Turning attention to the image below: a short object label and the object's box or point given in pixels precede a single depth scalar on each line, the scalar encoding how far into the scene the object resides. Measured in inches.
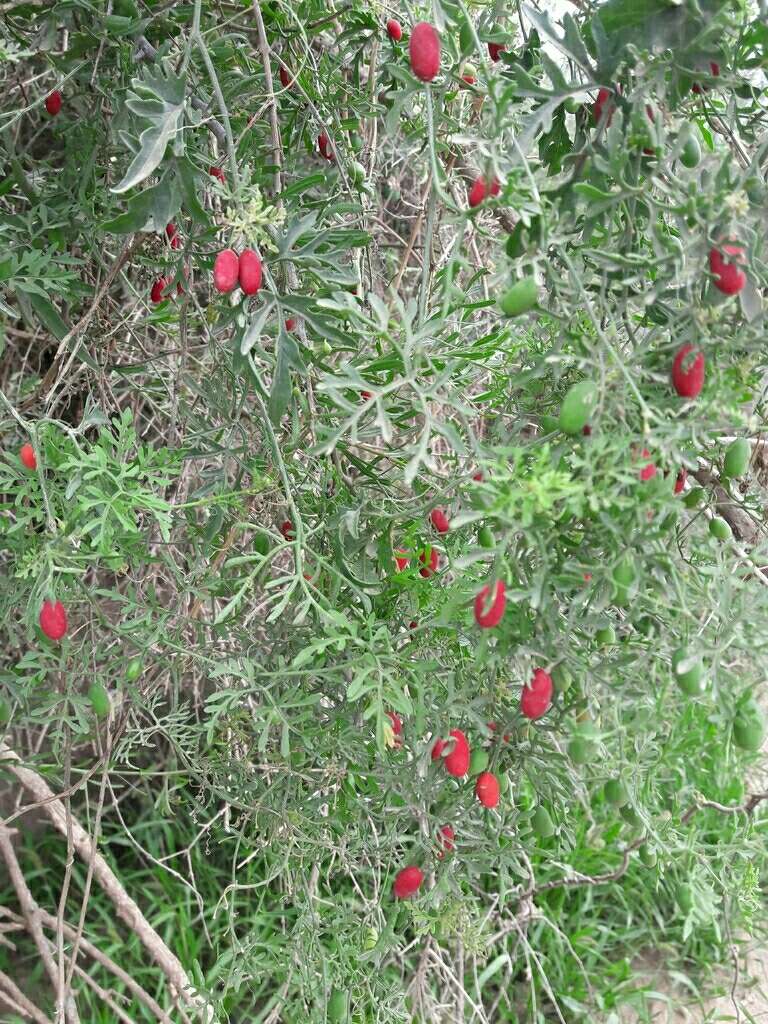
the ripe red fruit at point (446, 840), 38.4
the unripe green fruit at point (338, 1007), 41.7
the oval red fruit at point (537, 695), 28.4
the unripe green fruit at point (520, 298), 25.5
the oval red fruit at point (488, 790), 32.5
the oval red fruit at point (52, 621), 33.3
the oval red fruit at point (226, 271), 29.3
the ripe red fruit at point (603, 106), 28.8
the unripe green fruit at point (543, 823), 35.8
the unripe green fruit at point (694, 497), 31.7
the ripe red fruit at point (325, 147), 44.2
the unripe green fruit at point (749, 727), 28.0
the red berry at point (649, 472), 24.9
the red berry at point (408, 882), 38.0
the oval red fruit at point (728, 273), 24.8
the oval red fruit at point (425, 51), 28.6
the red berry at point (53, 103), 41.0
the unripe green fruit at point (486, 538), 30.3
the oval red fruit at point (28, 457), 34.4
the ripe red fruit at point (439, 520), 36.9
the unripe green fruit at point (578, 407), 25.0
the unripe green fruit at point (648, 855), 38.3
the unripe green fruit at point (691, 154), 28.0
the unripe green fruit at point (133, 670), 36.9
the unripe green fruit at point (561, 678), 29.6
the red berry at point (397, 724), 36.5
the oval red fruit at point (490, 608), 26.4
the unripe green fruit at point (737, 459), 30.0
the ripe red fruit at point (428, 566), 38.1
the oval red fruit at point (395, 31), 40.8
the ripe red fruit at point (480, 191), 26.7
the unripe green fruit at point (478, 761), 33.4
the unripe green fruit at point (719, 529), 33.3
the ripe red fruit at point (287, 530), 39.1
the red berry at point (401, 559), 37.2
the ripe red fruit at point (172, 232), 44.1
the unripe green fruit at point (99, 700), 37.5
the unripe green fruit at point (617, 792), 32.8
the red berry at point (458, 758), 32.3
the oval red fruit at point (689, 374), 25.5
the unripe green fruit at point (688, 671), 26.3
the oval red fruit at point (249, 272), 30.1
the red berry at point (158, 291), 42.7
